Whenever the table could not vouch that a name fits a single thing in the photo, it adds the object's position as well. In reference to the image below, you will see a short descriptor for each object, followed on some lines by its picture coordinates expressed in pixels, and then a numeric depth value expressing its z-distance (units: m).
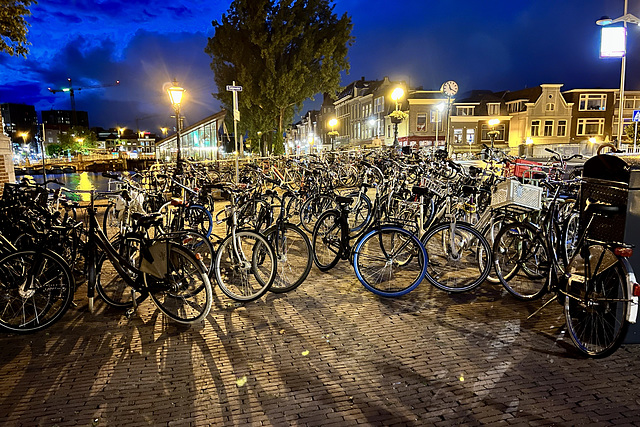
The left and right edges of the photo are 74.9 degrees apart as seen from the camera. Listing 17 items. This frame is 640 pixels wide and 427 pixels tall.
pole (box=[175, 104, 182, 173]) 12.48
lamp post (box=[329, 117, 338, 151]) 42.90
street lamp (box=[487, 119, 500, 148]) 40.34
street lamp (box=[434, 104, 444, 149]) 39.16
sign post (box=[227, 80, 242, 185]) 9.58
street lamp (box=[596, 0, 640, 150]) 11.22
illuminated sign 11.19
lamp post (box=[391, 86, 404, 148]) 15.36
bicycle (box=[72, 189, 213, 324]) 3.90
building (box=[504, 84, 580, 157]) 42.84
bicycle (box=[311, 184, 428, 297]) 4.65
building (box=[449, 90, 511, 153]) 41.62
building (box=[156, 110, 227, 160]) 29.44
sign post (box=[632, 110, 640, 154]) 15.14
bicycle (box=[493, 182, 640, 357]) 3.03
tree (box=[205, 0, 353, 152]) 23.39
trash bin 3.34
